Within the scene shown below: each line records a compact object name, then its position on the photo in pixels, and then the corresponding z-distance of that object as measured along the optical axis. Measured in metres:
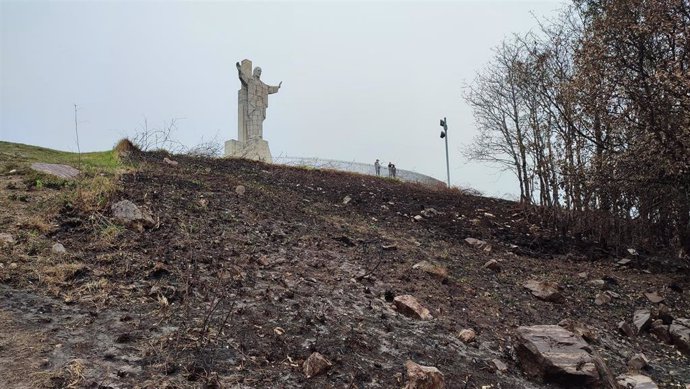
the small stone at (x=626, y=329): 4.34
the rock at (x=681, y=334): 4.15
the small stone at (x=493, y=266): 5.59
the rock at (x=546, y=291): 4.84
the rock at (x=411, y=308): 3.86
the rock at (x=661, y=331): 4.31
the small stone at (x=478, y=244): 6.71
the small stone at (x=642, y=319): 4.43
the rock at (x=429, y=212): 8.56
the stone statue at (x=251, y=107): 15.85
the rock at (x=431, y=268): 4.87
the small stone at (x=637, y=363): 3.71
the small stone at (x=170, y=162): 9.24
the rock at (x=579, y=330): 4.00
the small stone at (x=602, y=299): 4.94
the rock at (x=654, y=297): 5.10
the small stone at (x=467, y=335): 3.57
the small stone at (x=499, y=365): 3.29
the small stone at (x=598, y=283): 5.38
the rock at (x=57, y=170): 6.22
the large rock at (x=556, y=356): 3.14
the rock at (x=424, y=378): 2.72
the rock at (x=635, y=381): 3.39
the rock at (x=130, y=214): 4.63
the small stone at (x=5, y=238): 3.87
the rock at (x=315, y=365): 2.77
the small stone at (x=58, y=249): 3.86
